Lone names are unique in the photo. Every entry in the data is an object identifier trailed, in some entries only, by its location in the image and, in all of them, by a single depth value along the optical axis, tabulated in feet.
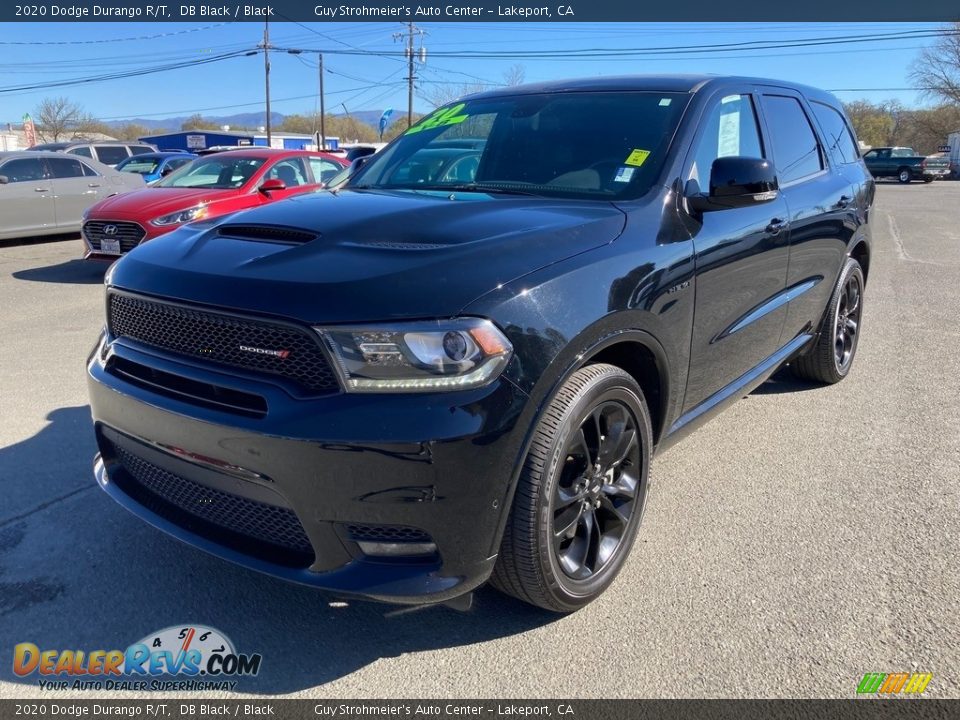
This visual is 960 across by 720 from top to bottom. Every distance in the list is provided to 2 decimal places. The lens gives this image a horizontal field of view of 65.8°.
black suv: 6.76
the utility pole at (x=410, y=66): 173.41
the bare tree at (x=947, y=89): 213.87
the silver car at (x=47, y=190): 38.73
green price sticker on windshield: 12.95
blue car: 53.52
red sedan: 28.81
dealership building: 171.83
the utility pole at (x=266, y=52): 158.20
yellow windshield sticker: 10.16
